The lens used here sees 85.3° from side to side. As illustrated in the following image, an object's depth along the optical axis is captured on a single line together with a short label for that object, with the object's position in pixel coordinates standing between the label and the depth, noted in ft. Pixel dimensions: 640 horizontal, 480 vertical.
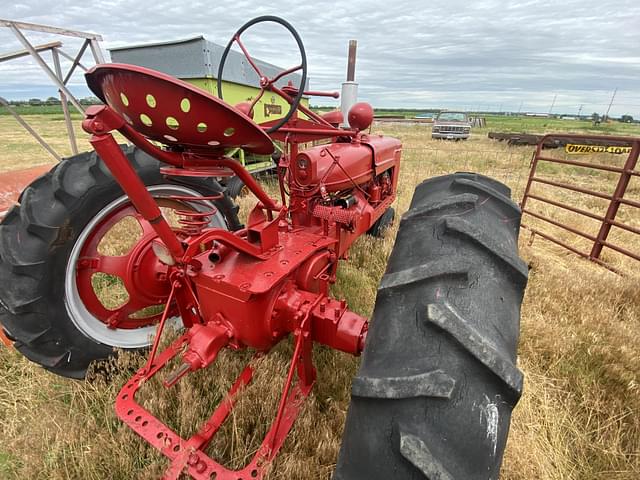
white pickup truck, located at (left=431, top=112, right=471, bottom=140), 63.87
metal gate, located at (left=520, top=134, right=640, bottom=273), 11.78
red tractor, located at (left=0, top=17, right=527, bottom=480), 2.73
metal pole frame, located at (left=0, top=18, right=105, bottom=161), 17.33
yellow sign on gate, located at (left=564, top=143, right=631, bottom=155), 13.66
